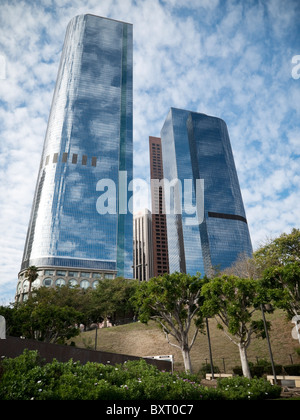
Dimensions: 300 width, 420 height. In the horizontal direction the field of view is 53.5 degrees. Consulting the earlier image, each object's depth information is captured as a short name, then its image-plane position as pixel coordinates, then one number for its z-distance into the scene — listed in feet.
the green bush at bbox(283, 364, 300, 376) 86.38
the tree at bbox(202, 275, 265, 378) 85.61
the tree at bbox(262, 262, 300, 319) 82.07
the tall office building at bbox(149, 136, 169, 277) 624.18
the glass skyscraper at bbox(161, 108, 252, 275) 511.81
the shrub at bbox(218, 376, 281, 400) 45.09
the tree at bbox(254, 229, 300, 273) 149.48
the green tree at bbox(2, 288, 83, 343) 120.47
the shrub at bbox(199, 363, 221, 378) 99.55
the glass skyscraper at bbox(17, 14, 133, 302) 395.87
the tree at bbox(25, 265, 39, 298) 213.71
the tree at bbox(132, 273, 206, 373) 97.55
